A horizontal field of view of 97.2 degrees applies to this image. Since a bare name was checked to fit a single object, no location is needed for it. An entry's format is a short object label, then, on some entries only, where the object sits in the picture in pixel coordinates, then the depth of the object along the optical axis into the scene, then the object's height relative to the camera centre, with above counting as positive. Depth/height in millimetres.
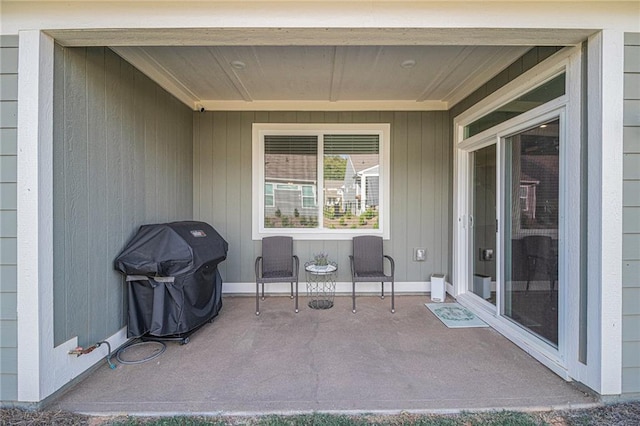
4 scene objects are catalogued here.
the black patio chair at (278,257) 3775 -600
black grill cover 2420 -601
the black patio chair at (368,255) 3777 -579
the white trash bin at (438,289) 3707 -1011
